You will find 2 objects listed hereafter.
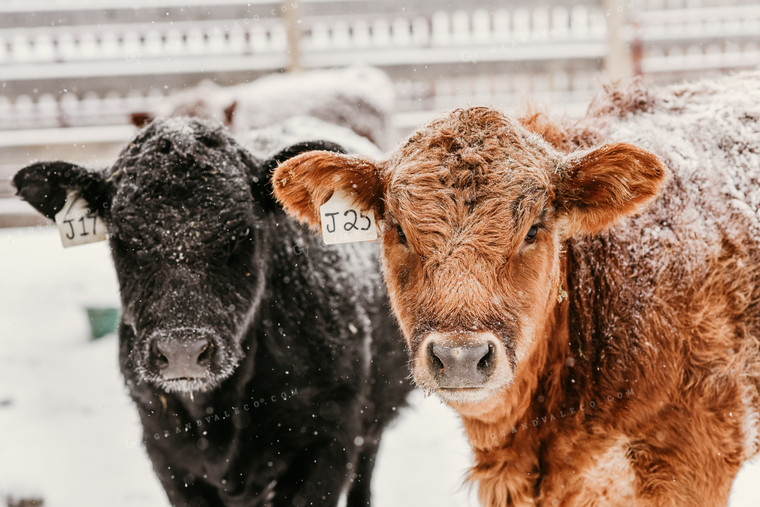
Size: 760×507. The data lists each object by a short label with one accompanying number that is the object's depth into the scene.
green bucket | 6.66
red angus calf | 2.25
